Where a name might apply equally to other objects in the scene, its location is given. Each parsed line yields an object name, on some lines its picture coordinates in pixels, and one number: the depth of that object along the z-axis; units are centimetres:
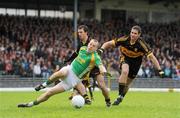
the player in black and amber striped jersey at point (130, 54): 1484
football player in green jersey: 1307
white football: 1318
